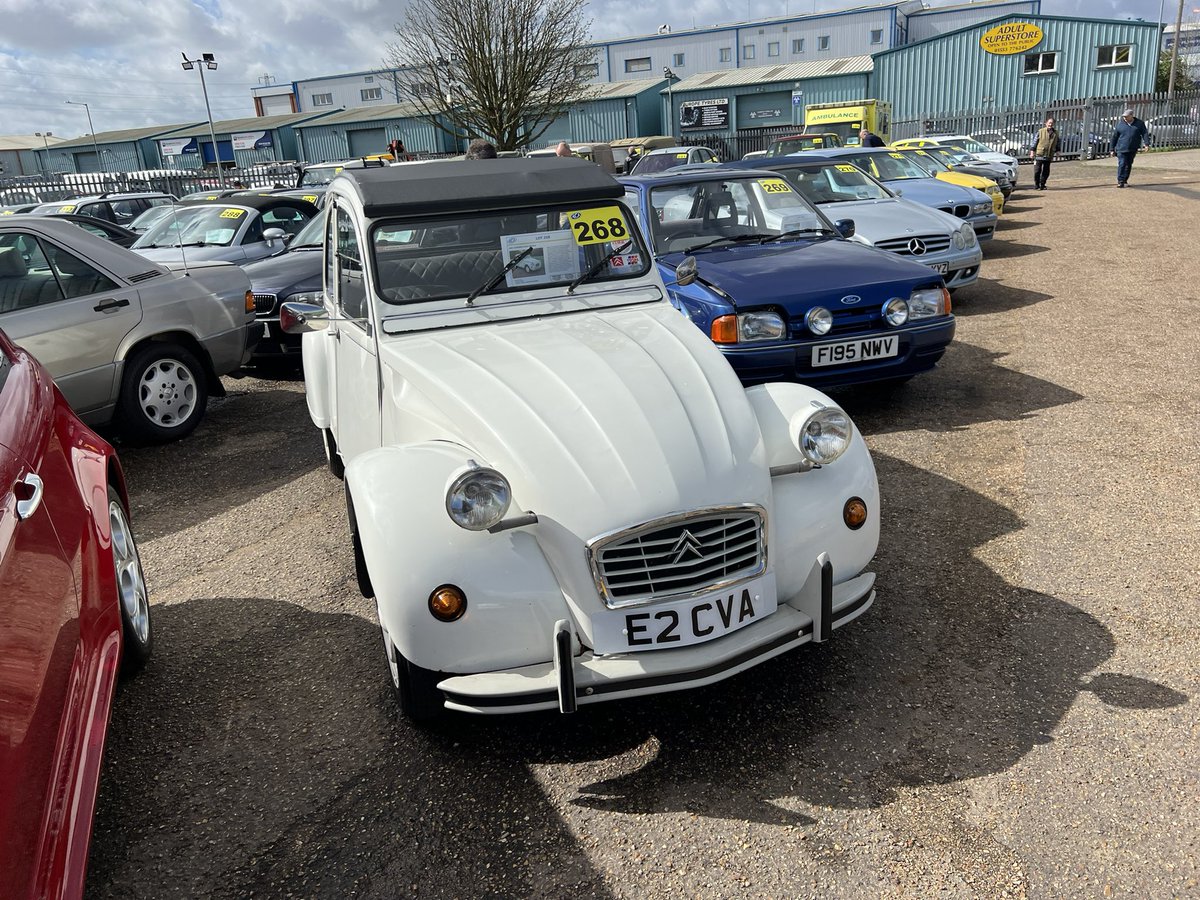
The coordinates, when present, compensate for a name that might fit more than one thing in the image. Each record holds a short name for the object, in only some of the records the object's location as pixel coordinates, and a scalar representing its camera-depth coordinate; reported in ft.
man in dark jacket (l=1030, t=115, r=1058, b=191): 73.92
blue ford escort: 20.61
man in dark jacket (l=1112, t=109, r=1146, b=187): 69.36
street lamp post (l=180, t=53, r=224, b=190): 90.45
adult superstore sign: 137.08
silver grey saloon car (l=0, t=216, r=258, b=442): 20.51
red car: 6.27
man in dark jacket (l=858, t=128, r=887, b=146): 76.51
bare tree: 75.66
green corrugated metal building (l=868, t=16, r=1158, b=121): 133.39
